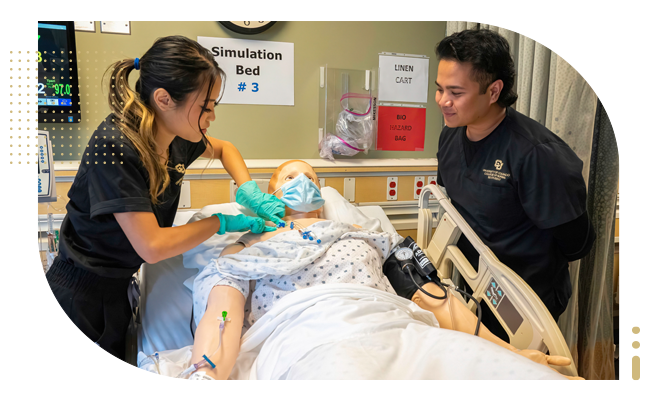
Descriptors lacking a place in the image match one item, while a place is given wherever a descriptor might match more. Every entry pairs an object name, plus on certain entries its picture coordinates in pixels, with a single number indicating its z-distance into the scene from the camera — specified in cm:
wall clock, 196
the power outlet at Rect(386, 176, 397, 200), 224
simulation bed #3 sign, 200
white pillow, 184
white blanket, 88
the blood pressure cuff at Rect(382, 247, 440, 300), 142
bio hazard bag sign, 230
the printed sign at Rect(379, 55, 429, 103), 225
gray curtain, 144
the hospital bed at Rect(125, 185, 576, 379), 107
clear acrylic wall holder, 216
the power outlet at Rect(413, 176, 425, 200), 228
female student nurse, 102
